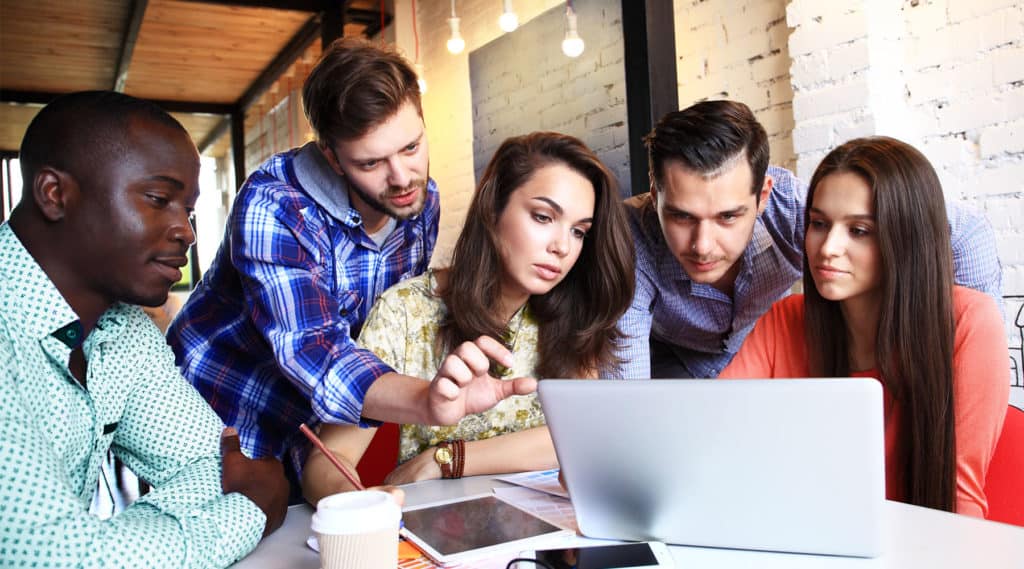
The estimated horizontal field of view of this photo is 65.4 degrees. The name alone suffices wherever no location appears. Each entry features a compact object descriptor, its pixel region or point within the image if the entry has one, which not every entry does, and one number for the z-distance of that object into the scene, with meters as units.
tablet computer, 1.00
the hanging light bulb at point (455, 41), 3.84
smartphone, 0.93
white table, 0.92
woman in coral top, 1.38
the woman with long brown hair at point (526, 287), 1.71
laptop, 0.87
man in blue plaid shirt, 1.41
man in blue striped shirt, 1.77
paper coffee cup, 0.79
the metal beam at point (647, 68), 2.57
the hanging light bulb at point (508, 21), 3.43
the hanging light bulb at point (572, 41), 3.24
